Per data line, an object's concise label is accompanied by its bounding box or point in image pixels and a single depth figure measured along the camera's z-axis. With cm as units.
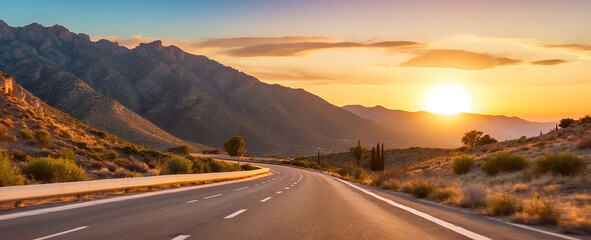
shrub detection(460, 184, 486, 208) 1366
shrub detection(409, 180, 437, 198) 1845
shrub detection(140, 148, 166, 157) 4847
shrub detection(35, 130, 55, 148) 3820
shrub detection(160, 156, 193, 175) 3516
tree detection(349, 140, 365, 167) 8750
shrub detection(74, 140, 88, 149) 4152
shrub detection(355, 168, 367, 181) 4630
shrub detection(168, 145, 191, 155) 8081
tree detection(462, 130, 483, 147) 9075
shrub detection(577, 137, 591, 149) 3391
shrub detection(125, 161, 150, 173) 3831
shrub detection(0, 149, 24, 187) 1574
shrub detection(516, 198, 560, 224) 940
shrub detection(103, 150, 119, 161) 4017
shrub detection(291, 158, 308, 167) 9076
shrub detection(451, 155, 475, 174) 3806
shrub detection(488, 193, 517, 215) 1132
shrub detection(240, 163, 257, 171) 6681
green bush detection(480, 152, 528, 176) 3086
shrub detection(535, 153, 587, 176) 2359
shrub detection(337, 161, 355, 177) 5752
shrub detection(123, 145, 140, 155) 4744
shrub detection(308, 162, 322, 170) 8625
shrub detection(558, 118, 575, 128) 6481
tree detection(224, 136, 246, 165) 8638
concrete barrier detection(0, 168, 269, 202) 1259
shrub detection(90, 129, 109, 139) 5369
